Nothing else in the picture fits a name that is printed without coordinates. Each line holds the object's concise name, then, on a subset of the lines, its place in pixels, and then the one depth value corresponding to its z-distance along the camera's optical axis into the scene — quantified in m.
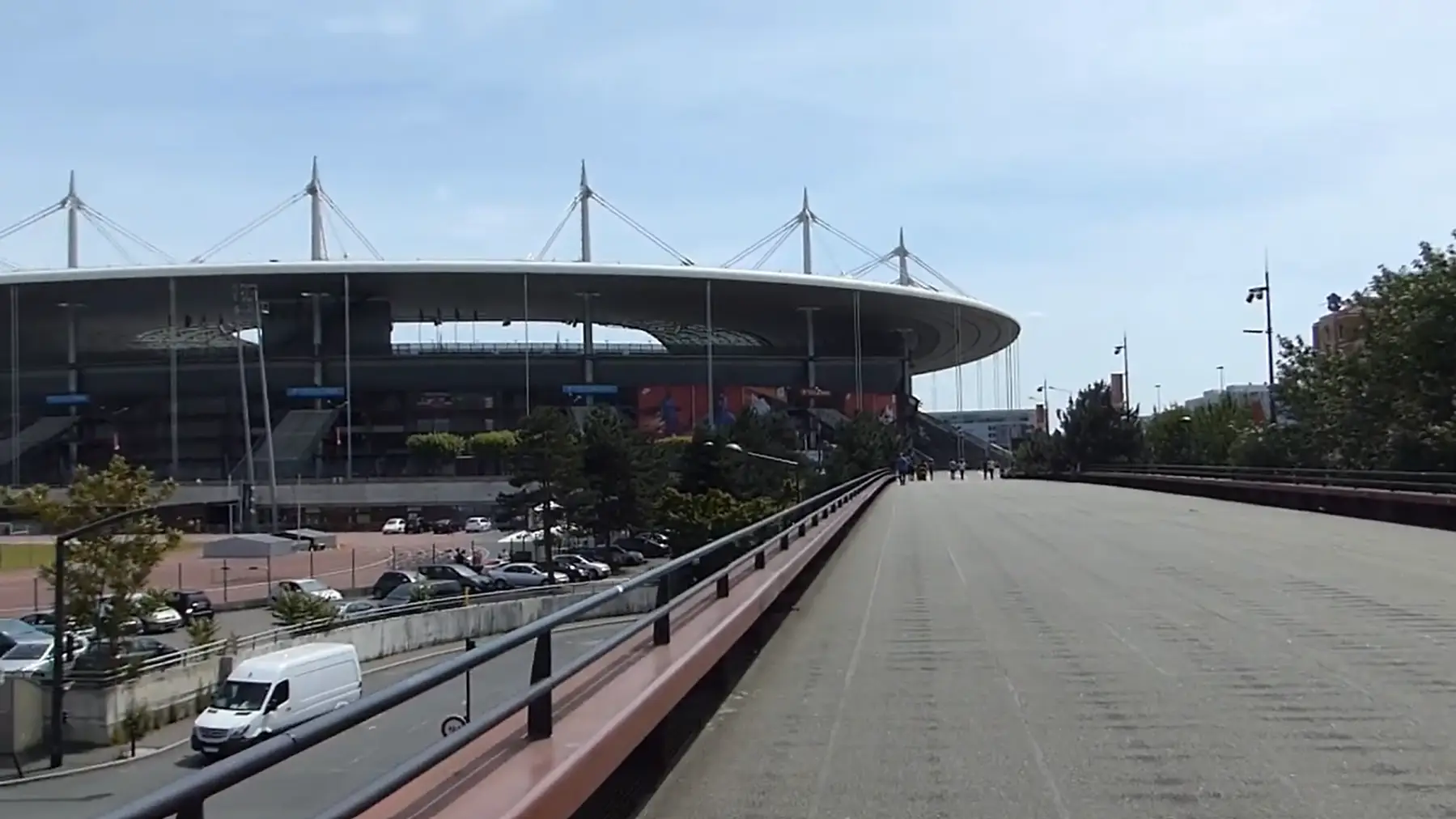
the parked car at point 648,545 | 69.94
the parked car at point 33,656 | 29.31
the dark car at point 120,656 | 29.23
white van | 21.44
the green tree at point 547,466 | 66.12
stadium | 99.31
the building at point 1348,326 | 54.09
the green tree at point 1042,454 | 94.88
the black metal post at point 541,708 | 5.82
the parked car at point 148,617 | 35.00
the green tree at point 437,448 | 98.81
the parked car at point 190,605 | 43.38
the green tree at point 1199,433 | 78.06
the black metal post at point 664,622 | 8.95
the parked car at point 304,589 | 41.40
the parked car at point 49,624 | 34.16
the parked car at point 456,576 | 51.66
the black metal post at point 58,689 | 21.23
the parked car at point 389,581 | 50.19
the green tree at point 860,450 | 84.75
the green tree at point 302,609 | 35.00
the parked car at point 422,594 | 40.58
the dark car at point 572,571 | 57.59
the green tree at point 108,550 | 34.62
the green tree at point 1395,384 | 42.47
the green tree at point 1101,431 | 89.62
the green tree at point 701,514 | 58.44
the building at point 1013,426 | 178.25
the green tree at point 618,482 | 71.62
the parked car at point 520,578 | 54.41
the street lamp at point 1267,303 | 61.28
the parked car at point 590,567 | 59.69
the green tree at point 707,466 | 77.50
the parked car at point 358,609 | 37.50
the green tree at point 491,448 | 96.31
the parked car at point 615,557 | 67.06
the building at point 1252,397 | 99.69
